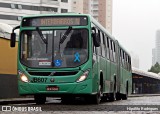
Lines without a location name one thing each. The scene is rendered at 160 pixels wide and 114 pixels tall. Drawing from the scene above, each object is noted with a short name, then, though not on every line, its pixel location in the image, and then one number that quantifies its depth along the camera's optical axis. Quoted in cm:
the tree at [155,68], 15955
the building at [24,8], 9062
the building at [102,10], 15888
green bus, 1577
